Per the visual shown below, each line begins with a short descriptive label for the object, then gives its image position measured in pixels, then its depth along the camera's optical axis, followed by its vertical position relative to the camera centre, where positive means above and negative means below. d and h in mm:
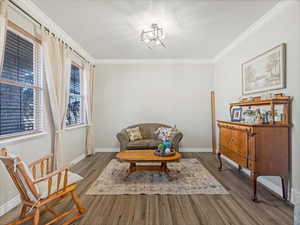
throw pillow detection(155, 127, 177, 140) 4379 -538
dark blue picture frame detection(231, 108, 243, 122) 3482 -41
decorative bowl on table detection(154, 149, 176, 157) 3008 -765
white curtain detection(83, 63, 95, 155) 4480 +350
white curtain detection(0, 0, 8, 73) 1834 +1025
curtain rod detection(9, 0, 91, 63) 2188 +1489
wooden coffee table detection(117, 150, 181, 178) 2840 -833
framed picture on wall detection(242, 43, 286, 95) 2412 +735
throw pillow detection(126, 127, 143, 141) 4402 -597
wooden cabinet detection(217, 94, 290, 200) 2242 -522
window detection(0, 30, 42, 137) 2164 +378
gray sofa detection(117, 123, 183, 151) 4082 -773
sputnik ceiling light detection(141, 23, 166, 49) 2950 +1565
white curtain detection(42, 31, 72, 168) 2727 +569
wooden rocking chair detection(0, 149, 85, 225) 1544 -840
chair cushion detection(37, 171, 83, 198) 1690 -839
